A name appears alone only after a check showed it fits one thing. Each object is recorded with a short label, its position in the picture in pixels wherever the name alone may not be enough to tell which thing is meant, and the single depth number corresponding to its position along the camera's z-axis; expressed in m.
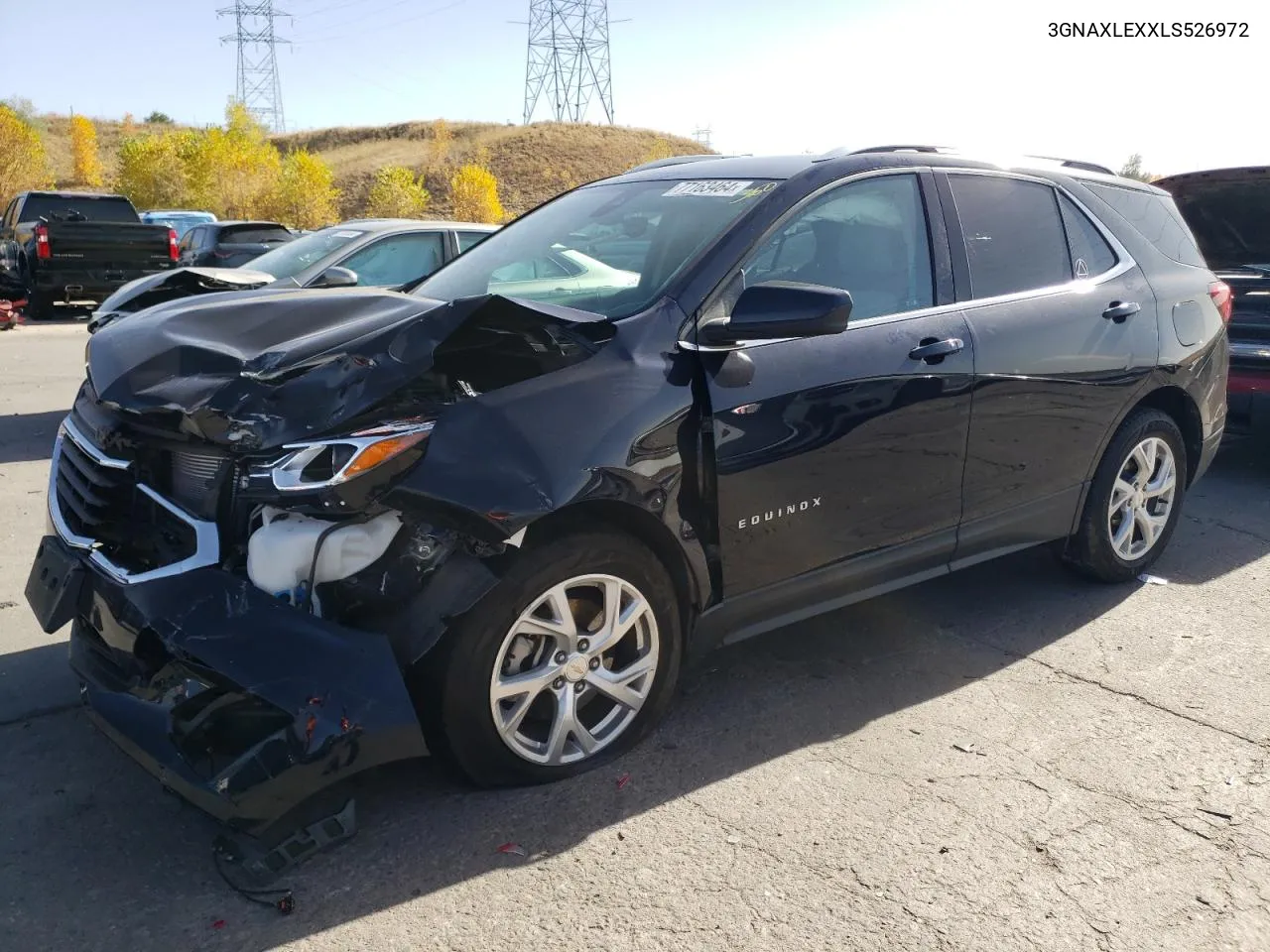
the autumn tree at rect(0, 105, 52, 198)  41.66
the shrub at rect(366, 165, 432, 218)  54.97
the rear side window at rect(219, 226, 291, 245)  16.67
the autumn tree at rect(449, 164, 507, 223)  60.16
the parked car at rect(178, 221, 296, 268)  15.42
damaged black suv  2.66
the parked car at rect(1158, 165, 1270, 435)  6.71
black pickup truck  16.08
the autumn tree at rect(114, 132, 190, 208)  49.69
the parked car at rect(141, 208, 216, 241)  28.61
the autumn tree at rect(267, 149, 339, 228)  51.06
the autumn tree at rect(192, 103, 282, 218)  48.91
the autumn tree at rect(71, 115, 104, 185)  62.31
